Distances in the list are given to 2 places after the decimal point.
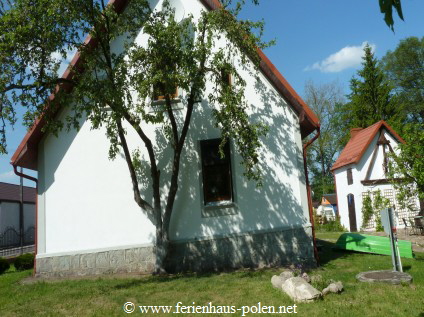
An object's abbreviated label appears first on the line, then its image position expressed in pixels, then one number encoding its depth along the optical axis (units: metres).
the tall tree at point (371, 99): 34.06
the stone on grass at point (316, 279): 7.18
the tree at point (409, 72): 42.86
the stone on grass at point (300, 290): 6.33
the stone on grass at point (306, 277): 7.21
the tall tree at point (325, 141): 44.31
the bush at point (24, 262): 12.93
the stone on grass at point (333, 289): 6.67
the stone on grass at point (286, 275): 7.42
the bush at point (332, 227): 24.56
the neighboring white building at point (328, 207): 31.05
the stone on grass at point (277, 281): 7.18
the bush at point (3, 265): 12.78
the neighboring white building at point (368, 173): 22.22
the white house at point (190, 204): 10.14
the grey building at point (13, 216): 27.88
